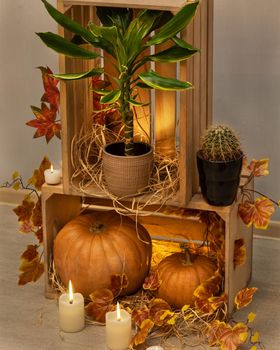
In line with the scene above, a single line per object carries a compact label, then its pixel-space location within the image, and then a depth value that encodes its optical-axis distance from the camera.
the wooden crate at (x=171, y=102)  2.62
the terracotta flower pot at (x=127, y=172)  2.71
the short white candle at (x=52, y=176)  2.88
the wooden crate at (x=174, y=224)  2.75
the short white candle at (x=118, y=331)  2.68
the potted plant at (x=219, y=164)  2.64
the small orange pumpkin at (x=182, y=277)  2.81
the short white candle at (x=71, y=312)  2.77
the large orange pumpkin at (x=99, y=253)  2.84
